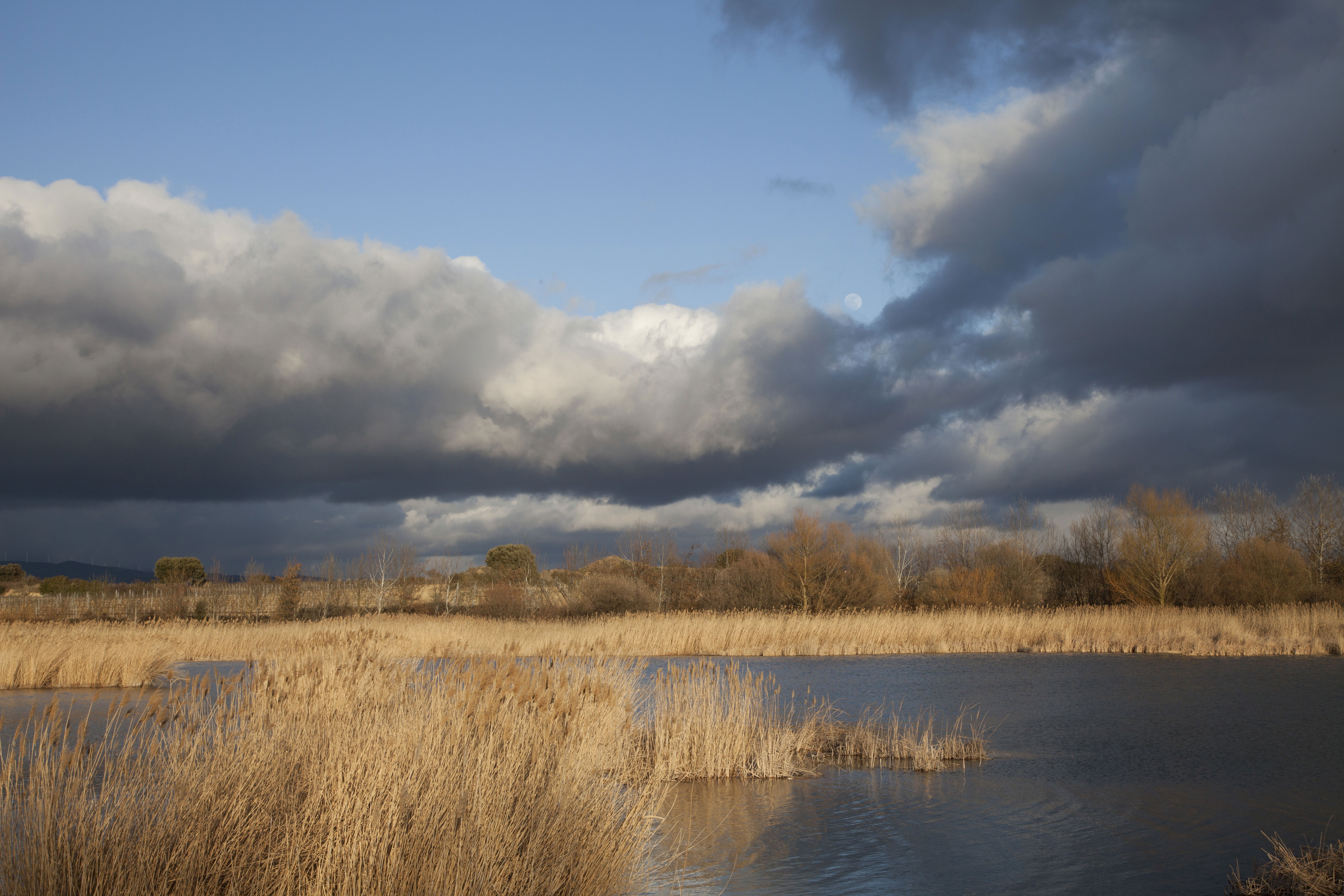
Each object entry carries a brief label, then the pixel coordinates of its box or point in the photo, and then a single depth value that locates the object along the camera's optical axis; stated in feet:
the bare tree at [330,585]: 155.33
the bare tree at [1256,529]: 143.43
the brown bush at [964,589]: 128.88
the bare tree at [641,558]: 169.37
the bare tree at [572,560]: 173.68
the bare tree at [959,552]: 171.73
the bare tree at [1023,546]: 151.94
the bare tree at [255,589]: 145.79
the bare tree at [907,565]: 191.21
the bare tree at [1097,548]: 152.46
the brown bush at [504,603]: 135.85
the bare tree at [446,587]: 157.38
